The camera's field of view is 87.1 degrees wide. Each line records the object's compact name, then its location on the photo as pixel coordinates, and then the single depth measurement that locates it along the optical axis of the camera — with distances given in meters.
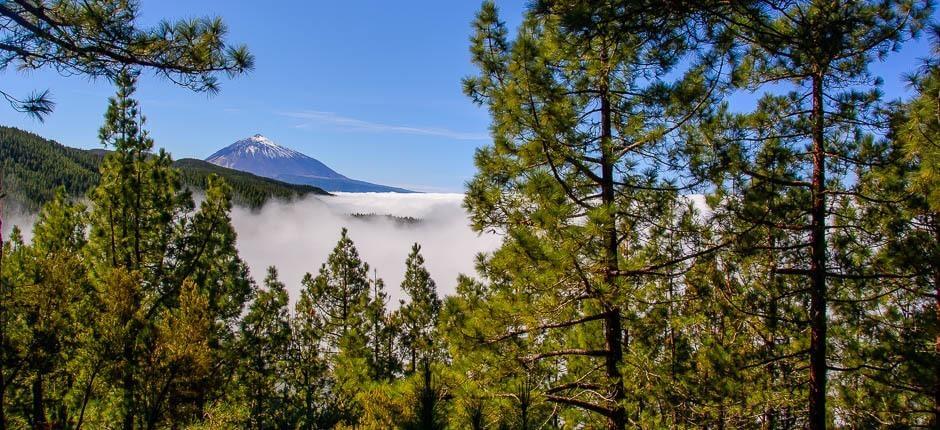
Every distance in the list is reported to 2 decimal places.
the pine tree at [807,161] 6.69
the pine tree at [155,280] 9.64
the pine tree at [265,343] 18.41
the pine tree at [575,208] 6.34
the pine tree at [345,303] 22.22
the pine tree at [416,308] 27.95
